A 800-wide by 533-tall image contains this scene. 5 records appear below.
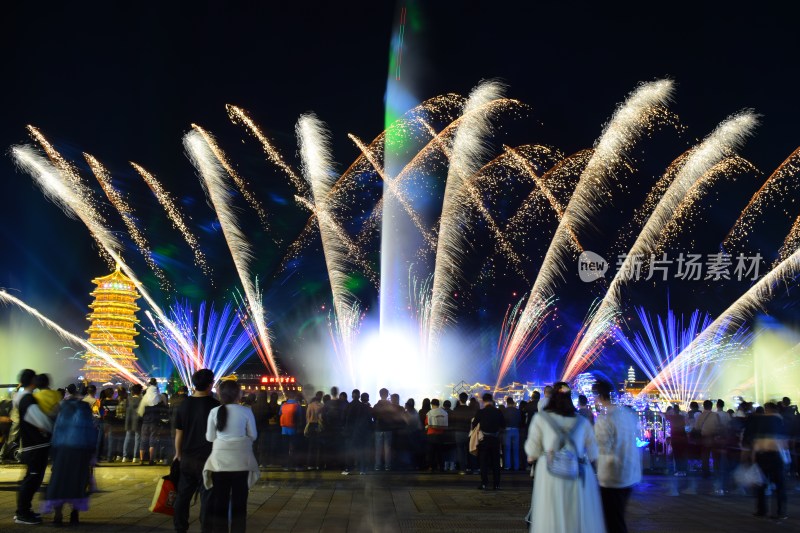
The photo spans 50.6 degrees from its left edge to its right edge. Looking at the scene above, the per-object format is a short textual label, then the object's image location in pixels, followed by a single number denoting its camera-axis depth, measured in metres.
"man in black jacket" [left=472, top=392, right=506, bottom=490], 15.66
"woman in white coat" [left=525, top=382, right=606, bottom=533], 7.13
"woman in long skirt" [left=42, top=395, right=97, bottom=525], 10.05
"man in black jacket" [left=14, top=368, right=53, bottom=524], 10.29
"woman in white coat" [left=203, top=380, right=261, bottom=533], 8.01
